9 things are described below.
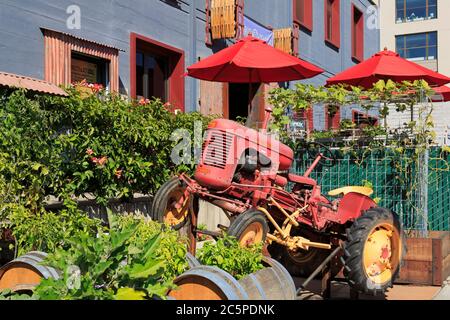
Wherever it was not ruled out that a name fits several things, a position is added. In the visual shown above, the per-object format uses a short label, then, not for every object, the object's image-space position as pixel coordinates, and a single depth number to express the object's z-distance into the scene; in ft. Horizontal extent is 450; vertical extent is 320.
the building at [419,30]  110.11
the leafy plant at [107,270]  9.93
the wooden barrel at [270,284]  12.08
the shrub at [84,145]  17.11
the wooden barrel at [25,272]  11.94
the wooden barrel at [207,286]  10.98
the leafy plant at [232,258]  12.91
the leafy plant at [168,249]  12.49
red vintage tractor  16.47
